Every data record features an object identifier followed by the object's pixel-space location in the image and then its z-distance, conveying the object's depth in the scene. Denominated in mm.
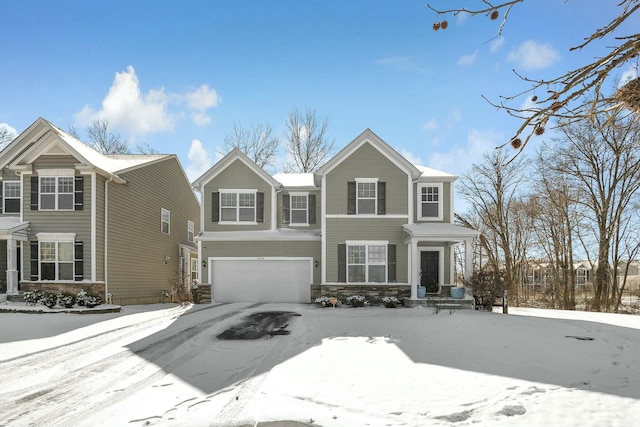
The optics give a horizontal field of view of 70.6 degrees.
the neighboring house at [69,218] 17078
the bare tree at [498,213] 28375
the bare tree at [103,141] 34875
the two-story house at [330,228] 18391
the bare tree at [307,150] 33531
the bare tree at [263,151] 34719
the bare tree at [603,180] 22234
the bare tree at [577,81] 2738
